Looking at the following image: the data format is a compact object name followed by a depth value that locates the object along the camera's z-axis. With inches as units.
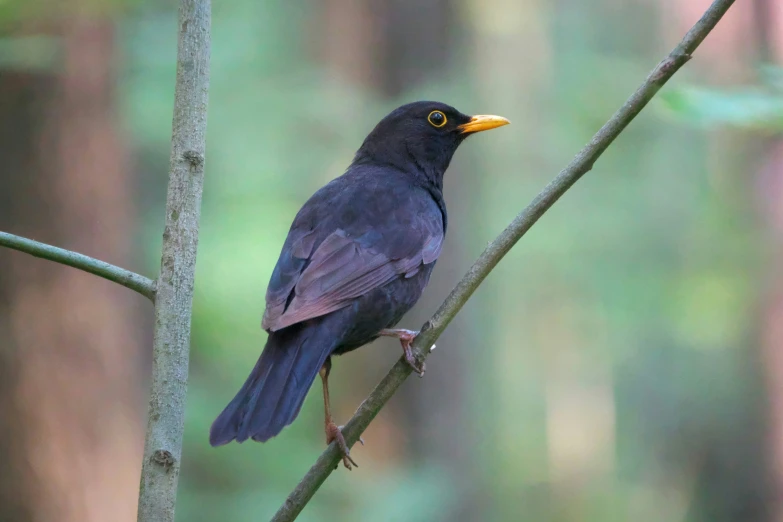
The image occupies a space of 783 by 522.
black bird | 244.7
